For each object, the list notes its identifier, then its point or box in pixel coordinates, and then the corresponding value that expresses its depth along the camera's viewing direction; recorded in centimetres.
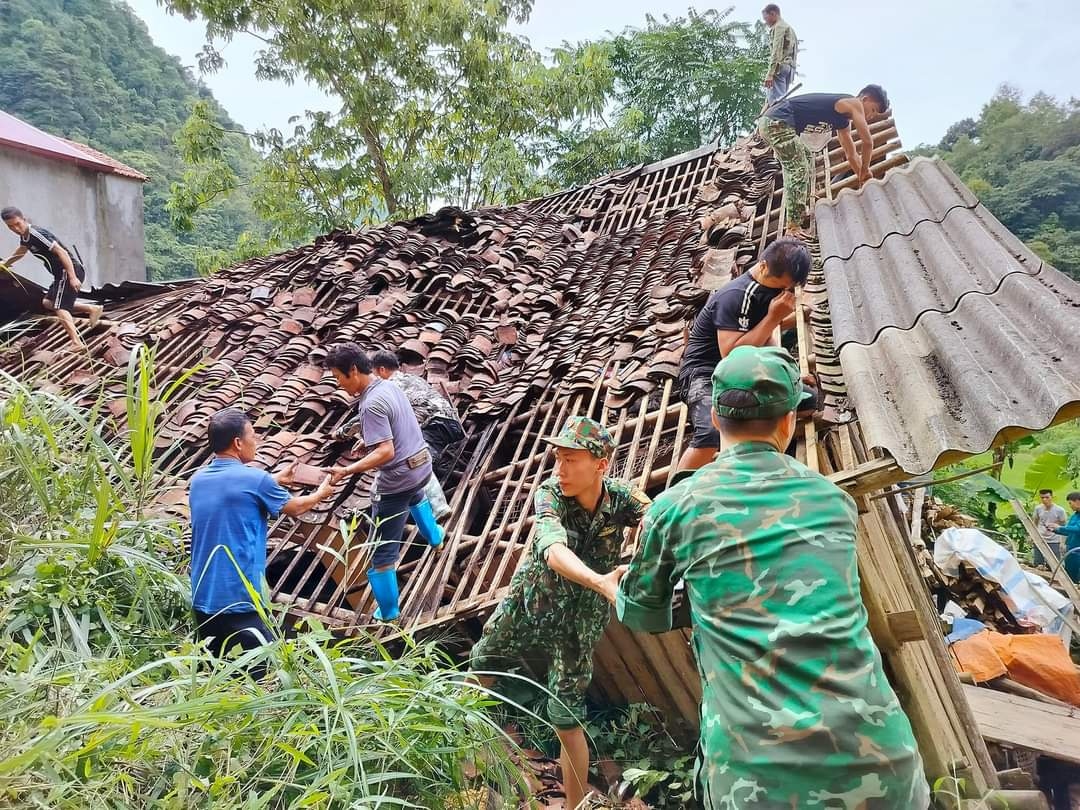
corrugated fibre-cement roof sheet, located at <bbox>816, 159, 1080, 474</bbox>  180
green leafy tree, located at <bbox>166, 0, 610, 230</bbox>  1251
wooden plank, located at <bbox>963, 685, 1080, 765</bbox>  332
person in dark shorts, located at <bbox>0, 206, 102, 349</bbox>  590
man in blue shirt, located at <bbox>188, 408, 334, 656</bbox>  267
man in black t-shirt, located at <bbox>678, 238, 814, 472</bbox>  270
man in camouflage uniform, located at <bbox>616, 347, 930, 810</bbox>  126
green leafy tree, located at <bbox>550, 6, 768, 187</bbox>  1972
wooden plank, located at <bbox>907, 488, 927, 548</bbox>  568
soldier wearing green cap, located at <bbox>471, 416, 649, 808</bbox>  228
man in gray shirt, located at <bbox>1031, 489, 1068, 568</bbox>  758
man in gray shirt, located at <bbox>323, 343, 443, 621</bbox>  336
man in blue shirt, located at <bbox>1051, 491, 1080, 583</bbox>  674
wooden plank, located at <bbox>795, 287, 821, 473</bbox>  230
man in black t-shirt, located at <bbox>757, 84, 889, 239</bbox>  496
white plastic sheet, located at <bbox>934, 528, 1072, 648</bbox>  466
